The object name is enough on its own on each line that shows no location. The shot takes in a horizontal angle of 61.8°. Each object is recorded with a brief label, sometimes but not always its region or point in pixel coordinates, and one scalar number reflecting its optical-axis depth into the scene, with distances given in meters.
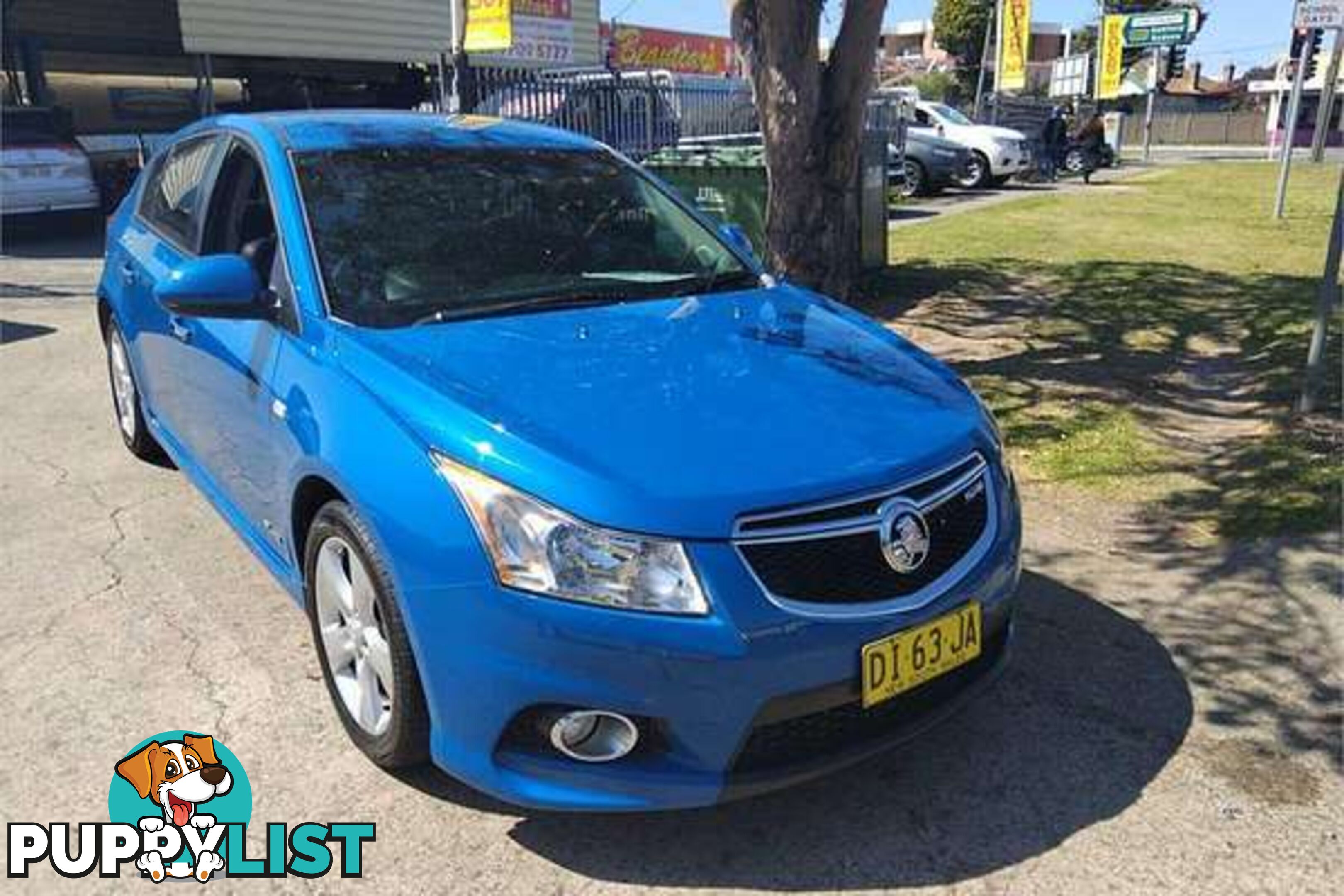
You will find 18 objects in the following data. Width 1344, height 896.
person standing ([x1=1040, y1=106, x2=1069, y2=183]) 25.00
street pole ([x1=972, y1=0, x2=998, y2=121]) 30.75
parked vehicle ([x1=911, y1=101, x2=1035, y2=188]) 21.16
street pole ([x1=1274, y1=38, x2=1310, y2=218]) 15.02
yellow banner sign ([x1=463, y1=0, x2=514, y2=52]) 13.07
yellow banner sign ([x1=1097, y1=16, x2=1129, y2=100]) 31.52
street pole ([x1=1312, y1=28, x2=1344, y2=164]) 8.63
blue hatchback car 2.42
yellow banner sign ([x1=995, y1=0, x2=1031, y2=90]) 26.72
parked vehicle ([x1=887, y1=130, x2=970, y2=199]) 19.89
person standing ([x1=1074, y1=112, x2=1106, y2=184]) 24.25
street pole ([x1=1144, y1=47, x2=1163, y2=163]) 37.01
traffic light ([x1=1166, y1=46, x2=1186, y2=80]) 39.62
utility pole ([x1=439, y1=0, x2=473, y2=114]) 13.25
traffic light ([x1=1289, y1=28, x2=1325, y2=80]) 14.95
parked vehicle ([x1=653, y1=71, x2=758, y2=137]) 16.61
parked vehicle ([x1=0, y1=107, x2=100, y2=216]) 13.72
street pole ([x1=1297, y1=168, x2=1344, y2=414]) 5.53
